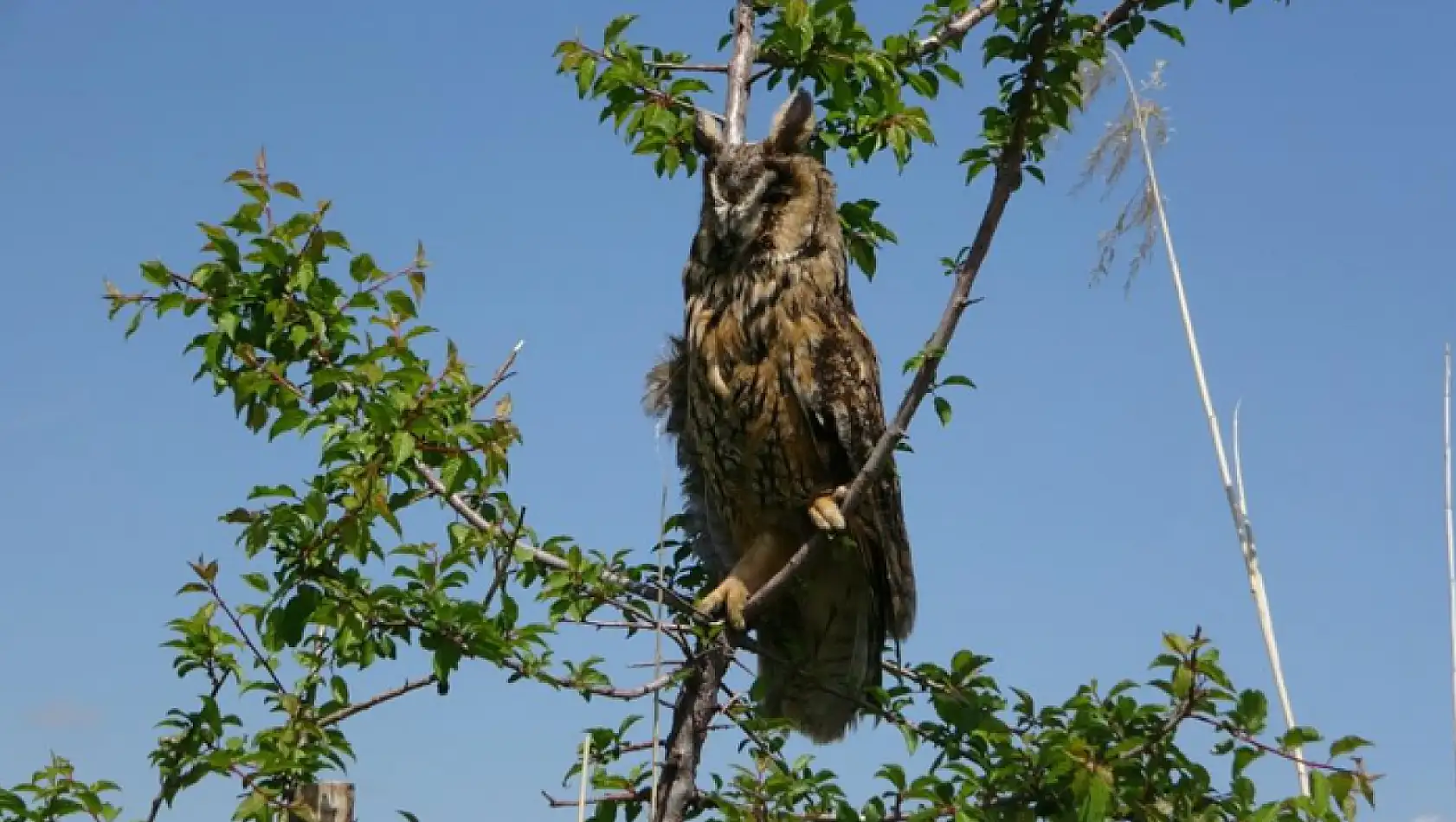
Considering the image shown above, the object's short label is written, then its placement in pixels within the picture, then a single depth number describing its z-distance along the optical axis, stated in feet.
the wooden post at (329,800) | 12.91
